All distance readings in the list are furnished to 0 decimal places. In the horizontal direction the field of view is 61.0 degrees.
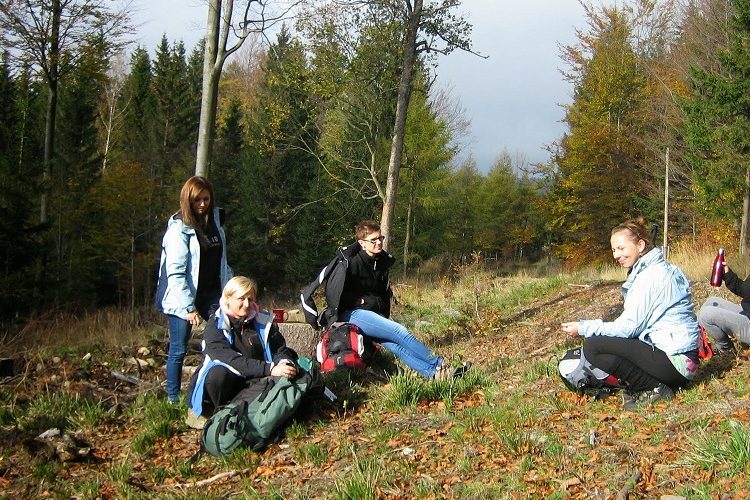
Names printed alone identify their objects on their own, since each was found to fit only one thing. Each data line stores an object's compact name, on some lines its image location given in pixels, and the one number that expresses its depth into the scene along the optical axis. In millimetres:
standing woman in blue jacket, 4945
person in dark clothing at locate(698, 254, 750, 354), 5516
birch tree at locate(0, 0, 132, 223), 17247
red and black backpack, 5539
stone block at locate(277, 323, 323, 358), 6855
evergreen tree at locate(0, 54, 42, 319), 14656
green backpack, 4184
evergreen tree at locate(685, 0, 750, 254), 15281
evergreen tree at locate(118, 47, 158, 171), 35969
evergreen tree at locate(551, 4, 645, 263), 27828
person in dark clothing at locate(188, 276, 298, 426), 4543
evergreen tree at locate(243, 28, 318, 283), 30812
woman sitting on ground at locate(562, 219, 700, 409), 4398
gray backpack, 4535
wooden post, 19262
